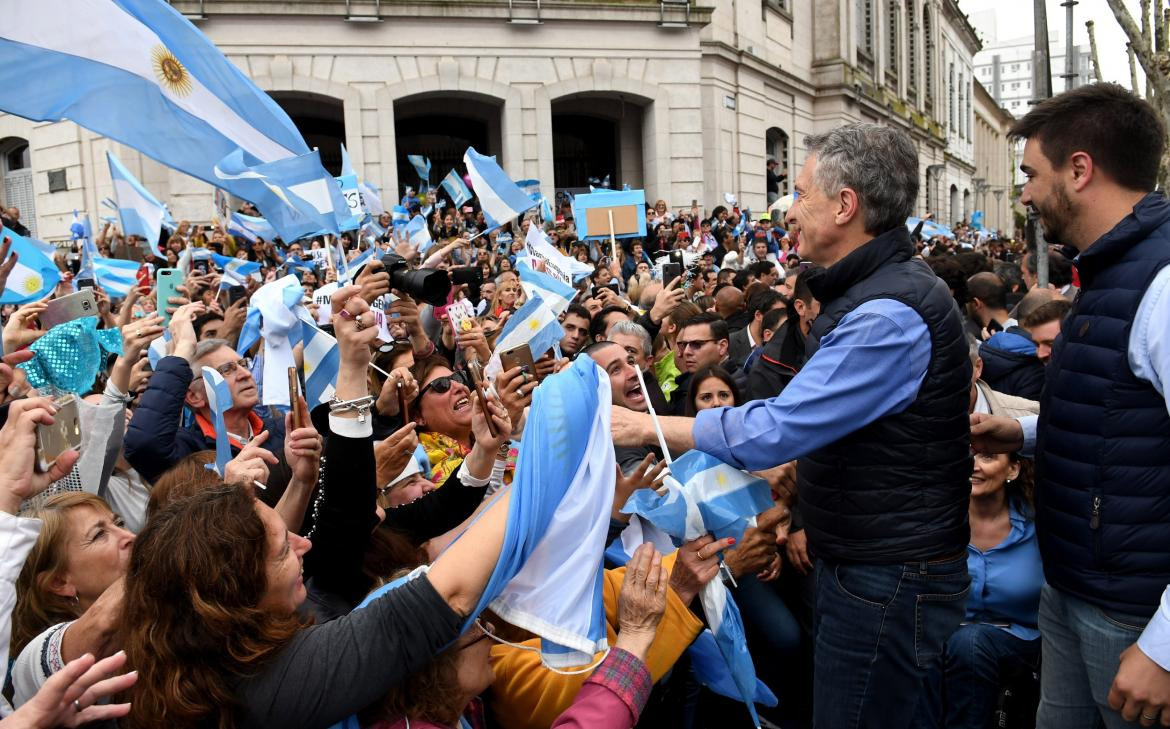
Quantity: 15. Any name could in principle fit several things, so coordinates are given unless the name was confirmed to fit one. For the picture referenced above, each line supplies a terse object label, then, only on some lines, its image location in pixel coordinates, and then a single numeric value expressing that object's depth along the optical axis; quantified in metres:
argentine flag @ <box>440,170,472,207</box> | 12.30
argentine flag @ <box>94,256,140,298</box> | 7.52
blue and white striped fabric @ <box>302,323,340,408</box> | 4.25
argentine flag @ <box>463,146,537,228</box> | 8.48
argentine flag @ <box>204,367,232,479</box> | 3.50
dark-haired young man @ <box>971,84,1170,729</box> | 2.05
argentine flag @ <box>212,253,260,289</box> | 8.35
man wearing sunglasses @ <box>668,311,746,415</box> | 5.73
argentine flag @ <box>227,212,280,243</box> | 11.22
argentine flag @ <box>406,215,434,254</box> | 9.16
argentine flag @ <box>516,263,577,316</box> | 5.59
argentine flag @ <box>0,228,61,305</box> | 5.32
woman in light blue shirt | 3.53
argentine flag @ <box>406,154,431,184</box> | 18.09
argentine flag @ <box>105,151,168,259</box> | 7.75
